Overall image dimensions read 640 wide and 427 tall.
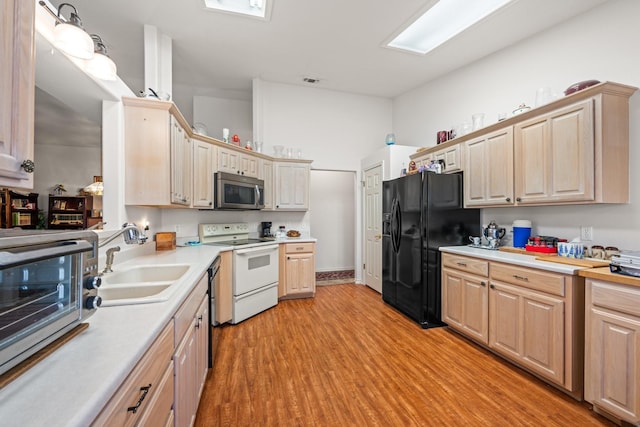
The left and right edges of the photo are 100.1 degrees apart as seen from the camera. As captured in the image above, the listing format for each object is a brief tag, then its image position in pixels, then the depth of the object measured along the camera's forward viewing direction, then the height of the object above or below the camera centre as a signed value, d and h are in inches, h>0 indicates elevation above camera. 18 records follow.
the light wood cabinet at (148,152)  92.0 +21.3
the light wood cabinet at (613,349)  61.1 -32.4
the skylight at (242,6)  103.3 +81.3
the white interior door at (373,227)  166.2 -8.8
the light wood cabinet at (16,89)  28.0 +13.7
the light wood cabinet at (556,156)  80.5 +19.1
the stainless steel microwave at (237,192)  130.1 +11.3
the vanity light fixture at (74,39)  49.3 +32.7
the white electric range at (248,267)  122.6 -26.4
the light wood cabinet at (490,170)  104.2 +18.5
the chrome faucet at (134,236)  57.1 -4.9
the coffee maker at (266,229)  166.7 -9.6
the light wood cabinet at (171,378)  29.5 -25.1
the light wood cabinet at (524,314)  72.4 -32.1
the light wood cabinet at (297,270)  152.9 -32.8
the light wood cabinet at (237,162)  135.0 +27.4
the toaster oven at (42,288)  25.0 -8.5
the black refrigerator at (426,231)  118.9 -8.1
